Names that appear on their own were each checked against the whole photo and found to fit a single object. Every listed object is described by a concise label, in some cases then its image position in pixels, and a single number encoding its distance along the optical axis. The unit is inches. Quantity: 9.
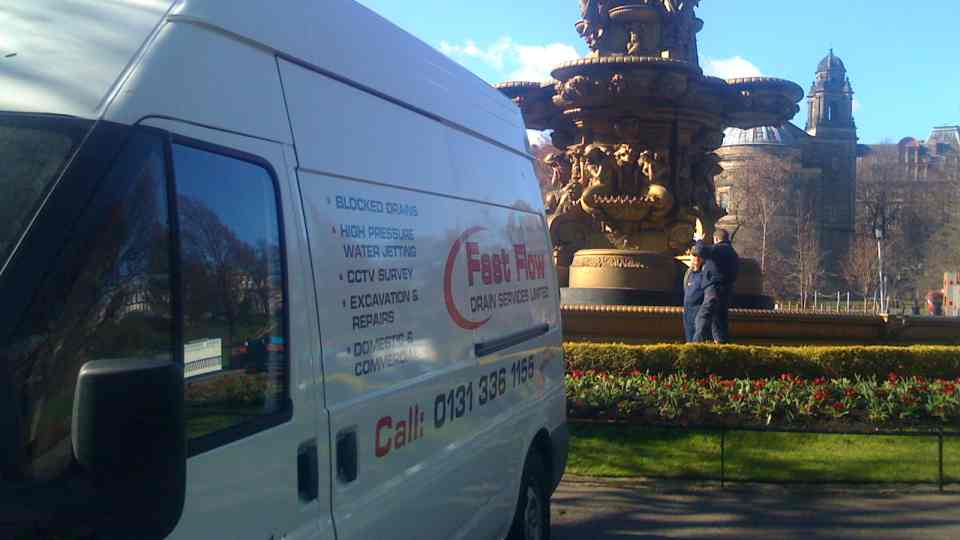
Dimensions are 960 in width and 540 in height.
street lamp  1750.5
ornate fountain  685.3
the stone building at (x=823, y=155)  3366.1
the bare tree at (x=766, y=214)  2669.8
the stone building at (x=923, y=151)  3966.5
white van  87.8
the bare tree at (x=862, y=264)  2704.2
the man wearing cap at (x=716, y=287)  485.7
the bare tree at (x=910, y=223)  2733.8
